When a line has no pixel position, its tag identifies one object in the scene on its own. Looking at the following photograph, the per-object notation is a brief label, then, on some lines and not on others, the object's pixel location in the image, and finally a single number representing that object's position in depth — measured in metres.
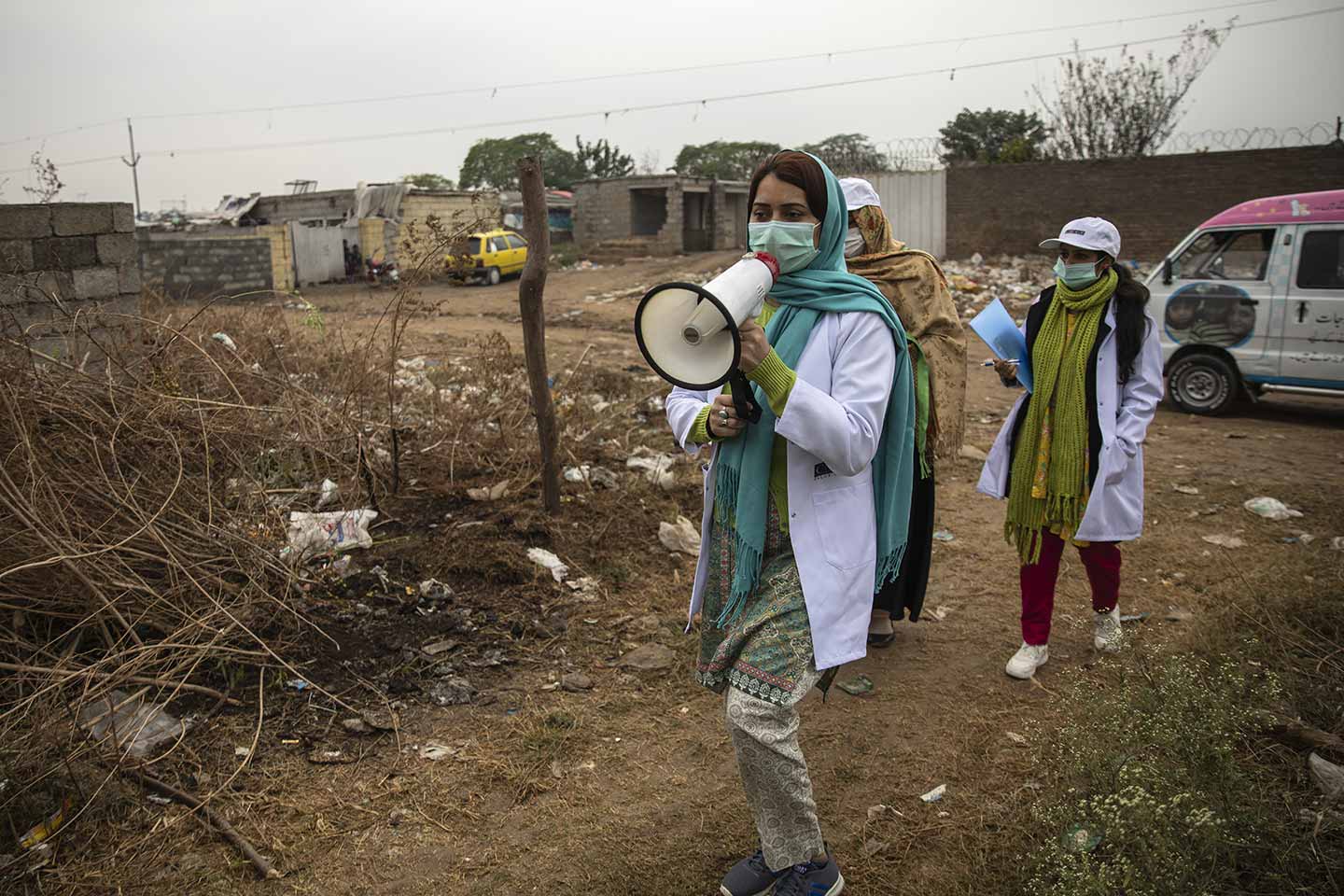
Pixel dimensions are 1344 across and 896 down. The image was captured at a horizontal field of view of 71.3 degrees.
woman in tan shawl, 3.46
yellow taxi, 21.27
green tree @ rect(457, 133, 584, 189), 57.03
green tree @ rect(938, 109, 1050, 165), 30.67
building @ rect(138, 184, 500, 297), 19.55
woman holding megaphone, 2.02
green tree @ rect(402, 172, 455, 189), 51.21
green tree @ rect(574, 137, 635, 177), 50.66
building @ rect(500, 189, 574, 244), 32.97
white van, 7.32
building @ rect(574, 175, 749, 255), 26.27
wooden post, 4.52
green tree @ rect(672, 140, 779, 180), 58.11
